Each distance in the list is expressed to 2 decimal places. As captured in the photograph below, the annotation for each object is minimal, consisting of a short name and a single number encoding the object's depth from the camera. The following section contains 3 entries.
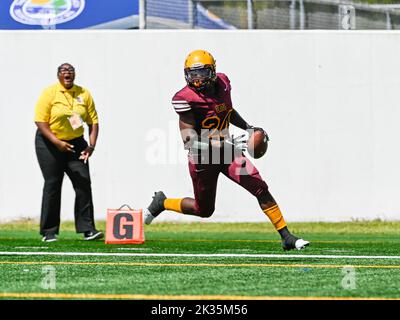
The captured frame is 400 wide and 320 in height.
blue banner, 16.12
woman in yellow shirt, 12.50
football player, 10.98
